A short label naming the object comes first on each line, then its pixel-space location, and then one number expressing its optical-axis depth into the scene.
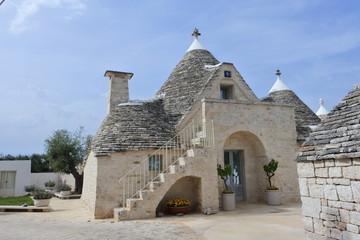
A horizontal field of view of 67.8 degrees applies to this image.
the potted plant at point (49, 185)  25.70
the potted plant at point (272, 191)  11.60
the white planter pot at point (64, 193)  19.47
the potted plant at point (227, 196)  10.58
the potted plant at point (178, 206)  9.92
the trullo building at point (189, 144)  10.16
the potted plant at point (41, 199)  12.41
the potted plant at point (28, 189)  22.53
